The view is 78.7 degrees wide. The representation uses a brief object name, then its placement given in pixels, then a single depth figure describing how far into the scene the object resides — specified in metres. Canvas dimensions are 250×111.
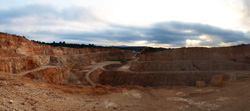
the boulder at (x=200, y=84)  16.25
